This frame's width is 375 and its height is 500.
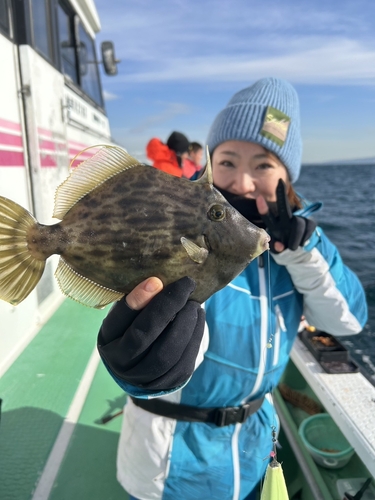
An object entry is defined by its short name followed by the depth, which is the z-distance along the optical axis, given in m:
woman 0.66
